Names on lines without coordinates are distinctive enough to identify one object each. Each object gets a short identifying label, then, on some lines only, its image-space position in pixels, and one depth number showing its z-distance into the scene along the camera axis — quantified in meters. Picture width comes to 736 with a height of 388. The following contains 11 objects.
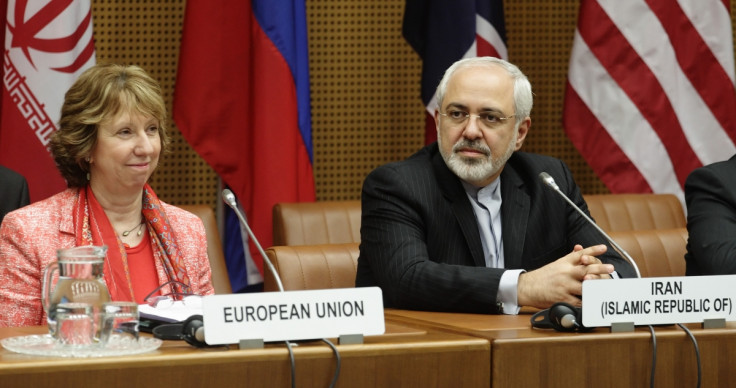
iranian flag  7.89
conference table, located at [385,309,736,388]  4.04
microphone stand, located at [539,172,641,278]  5.19
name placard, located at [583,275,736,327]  4.20
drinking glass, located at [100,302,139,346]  3.71
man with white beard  5.87
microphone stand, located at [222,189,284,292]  4.54
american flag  9.70
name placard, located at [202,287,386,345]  3.70
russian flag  8.77
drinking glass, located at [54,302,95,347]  3.69
